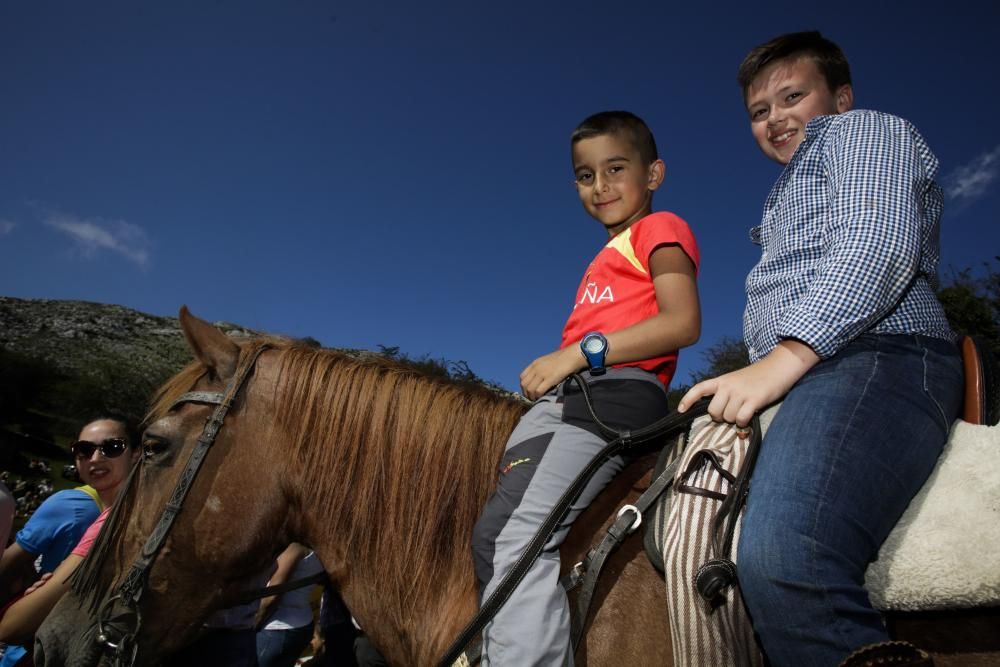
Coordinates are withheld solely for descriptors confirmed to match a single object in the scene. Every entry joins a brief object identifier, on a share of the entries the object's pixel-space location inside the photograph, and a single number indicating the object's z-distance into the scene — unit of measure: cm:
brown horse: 211
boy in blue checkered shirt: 127
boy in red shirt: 160
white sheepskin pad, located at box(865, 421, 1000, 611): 126
